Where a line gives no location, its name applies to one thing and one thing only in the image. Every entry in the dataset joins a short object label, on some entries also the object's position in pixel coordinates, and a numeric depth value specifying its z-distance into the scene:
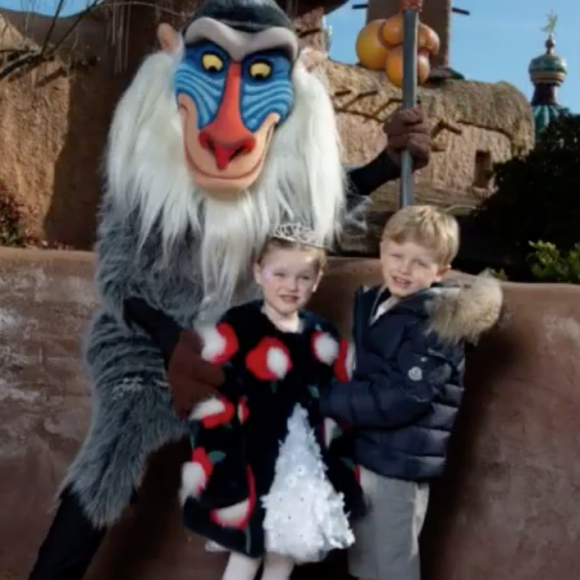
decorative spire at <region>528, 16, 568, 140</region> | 15.20
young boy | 1.94
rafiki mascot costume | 2.22
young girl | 1.99
